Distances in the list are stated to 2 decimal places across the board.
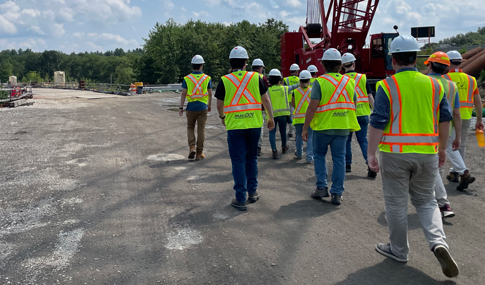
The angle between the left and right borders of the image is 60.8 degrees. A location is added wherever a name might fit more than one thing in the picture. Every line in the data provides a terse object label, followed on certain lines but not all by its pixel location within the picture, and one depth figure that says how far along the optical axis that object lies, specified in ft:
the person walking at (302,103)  28.58
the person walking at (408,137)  12.32
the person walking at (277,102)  30.55
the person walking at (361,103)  23.91
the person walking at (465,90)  20.83
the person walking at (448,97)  16.53
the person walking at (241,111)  19.01
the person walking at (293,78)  34.35
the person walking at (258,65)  29.27
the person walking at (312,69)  33.35
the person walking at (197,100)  29.07
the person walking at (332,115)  19.33
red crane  63.57
